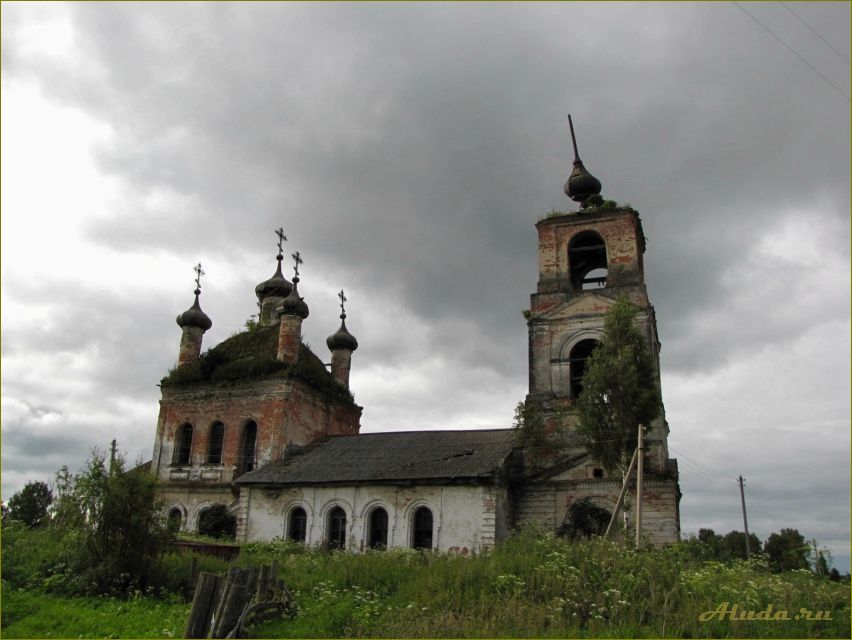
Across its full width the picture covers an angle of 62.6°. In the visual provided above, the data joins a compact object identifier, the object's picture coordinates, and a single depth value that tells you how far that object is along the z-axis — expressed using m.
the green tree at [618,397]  19.31
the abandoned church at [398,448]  21.05
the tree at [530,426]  22.73
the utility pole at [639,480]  15.46
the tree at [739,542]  53.31
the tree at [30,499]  36.59
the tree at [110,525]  14.38
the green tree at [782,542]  51.49
